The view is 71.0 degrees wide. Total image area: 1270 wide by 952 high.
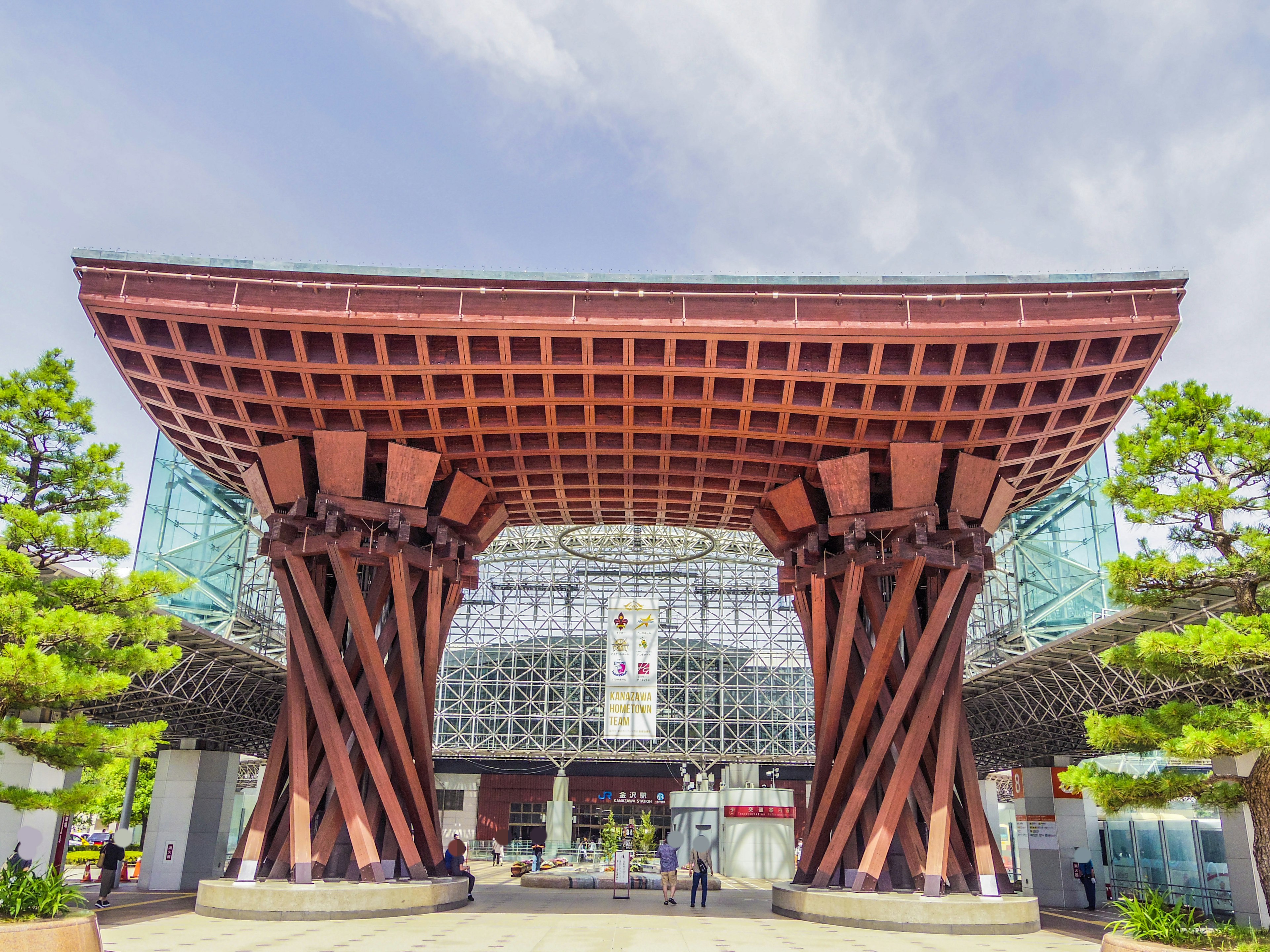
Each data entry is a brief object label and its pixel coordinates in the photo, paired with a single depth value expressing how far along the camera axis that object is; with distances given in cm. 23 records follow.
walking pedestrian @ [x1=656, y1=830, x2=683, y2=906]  2120
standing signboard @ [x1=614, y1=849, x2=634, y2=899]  2472
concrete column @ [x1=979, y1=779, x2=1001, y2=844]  4809
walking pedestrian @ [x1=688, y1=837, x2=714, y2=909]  2172
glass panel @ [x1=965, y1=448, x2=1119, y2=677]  3966
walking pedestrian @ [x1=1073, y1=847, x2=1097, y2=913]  2711
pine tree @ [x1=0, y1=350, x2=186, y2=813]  1215
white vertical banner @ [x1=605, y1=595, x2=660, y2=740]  4138
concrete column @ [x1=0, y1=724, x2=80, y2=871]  1916
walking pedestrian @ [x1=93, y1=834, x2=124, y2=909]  2233
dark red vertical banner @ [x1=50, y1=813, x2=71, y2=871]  2294
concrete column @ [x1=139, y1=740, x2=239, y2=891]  2931
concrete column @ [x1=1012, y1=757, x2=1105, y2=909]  2869
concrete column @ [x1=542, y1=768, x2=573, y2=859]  5500
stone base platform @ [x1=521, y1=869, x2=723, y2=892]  2805
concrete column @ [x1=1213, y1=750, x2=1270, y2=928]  1803
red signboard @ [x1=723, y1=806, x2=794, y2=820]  3878
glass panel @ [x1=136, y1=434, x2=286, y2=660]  3884
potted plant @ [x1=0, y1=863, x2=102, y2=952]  1092
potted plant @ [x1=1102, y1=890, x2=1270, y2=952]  1106
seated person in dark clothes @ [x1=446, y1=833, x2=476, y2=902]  2219
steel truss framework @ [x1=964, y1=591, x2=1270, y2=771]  1998
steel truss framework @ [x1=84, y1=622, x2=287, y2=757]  2689
